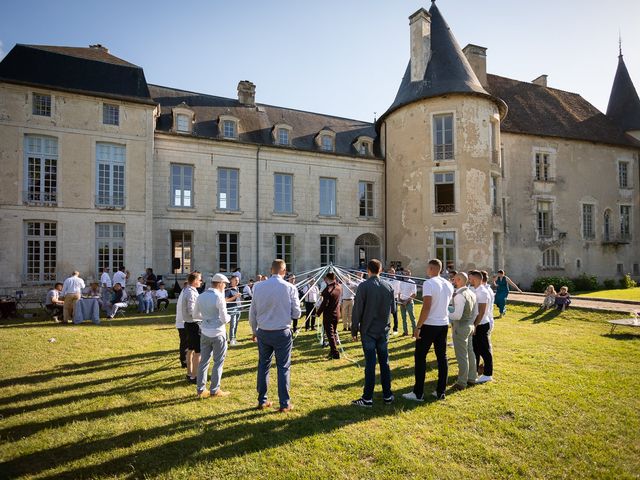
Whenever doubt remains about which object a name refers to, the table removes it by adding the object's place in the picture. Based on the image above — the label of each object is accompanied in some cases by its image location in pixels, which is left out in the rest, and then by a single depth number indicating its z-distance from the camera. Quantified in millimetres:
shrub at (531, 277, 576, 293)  23234
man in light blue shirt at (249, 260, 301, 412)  5277
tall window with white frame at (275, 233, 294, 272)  22438
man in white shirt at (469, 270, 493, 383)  6447
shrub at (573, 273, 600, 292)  24828
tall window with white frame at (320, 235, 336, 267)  23438
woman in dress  14055
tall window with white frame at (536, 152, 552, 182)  25545
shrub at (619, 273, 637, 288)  26109
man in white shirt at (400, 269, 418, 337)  10195
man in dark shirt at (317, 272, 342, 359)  8249
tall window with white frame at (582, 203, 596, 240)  26641
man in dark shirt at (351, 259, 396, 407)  5441
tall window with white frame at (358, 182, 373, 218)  24484
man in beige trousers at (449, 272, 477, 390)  5949
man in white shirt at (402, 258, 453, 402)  5645
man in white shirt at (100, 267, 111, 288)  14781
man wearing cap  5734
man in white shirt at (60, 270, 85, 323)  12555
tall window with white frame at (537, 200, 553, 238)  25359
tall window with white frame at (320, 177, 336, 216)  23578
